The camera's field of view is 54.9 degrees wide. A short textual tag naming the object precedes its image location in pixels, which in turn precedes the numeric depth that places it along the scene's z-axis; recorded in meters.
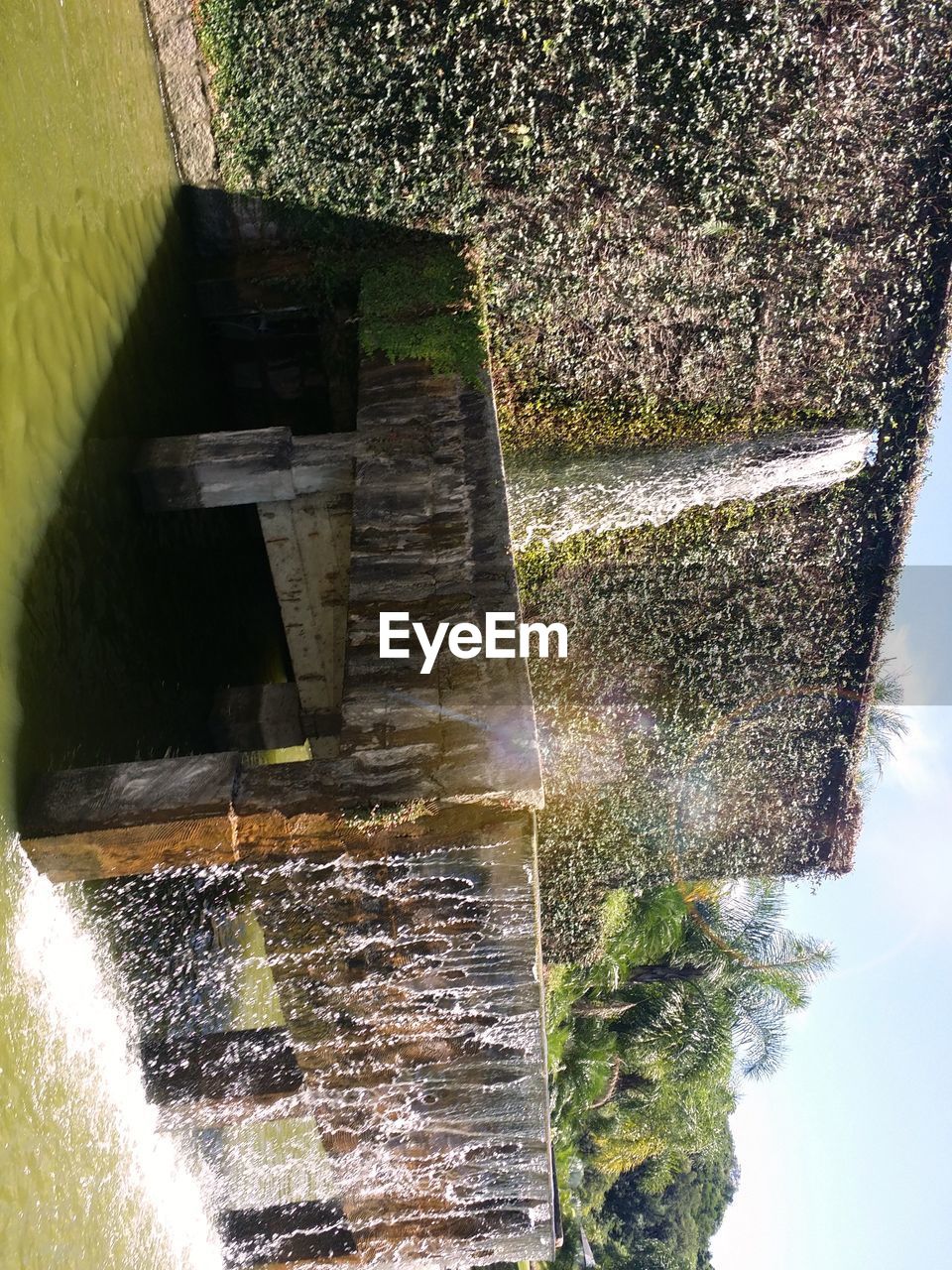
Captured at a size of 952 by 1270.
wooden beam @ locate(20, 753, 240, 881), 3.45
